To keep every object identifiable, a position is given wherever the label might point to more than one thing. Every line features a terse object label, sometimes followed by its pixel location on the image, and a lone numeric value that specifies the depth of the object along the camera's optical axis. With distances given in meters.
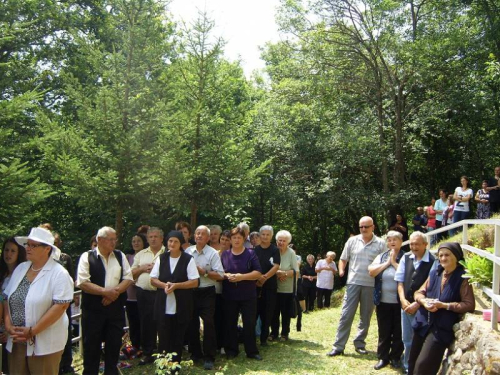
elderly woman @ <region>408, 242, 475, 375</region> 5.12
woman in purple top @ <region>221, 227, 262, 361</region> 7.11
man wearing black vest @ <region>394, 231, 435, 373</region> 5.99
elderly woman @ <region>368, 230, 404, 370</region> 6.58
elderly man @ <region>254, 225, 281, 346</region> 7.69
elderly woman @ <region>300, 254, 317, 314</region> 14.96
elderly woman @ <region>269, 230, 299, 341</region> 8.02
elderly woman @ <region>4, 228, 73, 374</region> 4.40
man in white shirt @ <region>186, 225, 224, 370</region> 6.83
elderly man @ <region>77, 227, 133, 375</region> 5.91
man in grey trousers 7.12
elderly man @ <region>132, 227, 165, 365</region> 7.09
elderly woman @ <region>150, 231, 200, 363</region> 6.31
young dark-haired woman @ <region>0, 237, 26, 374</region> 5.13
